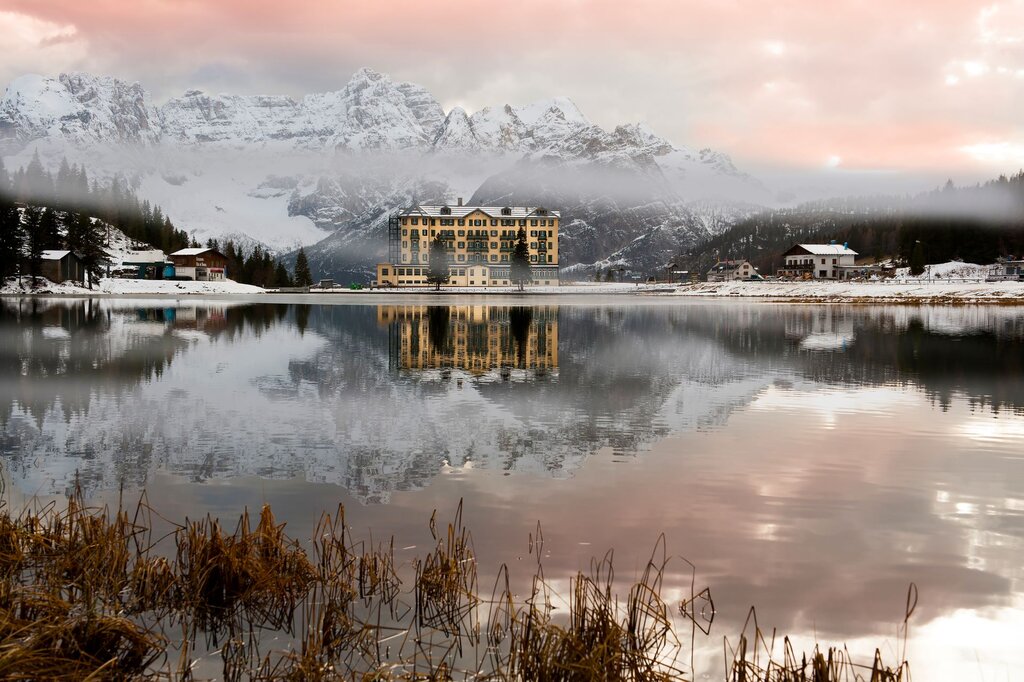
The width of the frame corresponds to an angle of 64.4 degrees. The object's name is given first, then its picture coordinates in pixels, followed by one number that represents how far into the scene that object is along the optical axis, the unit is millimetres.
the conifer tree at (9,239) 121188
